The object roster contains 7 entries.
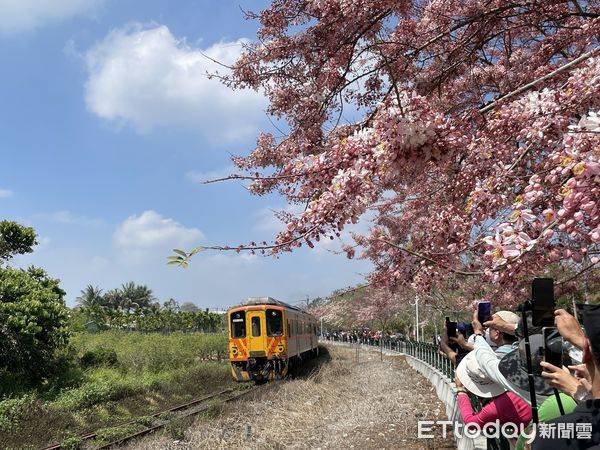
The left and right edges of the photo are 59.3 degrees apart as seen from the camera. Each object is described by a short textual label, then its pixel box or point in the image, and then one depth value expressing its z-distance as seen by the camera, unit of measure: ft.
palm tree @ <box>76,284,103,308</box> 213.05
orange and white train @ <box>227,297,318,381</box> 56.03
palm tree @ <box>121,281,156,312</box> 215.51
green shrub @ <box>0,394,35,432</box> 35.45
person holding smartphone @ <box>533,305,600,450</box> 6.18
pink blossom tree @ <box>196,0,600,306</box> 9.64
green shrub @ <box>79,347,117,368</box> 64.18
